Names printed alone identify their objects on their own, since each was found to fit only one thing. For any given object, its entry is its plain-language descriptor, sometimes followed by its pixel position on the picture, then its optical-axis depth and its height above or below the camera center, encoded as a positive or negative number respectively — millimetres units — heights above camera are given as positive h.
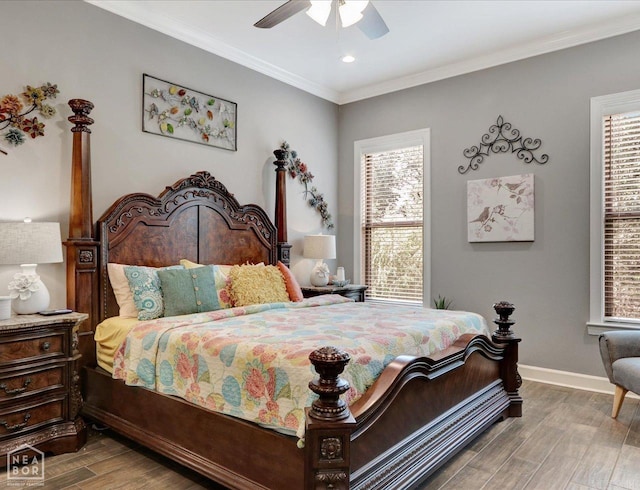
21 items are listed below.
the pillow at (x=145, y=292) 2928 -336
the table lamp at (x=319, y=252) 4719 -131
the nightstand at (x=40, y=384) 2424 -807
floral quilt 1910 -544
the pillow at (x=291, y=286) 3789 -385
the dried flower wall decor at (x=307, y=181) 4914 +666
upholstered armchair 3002 -807
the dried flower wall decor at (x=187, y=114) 3662 +1092
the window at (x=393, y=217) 4934 +263
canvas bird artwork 4180 +289
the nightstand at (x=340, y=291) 4480 -511
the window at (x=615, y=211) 3701 +236
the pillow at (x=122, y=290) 3062 -342
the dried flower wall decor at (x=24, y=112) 2859 +836
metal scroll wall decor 4191 +894
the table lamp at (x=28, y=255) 2551 -78
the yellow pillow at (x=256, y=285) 3363 -347
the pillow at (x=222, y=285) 3316 -329
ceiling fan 2551 +1330
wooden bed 1757 -790
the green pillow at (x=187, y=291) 3021 -345
